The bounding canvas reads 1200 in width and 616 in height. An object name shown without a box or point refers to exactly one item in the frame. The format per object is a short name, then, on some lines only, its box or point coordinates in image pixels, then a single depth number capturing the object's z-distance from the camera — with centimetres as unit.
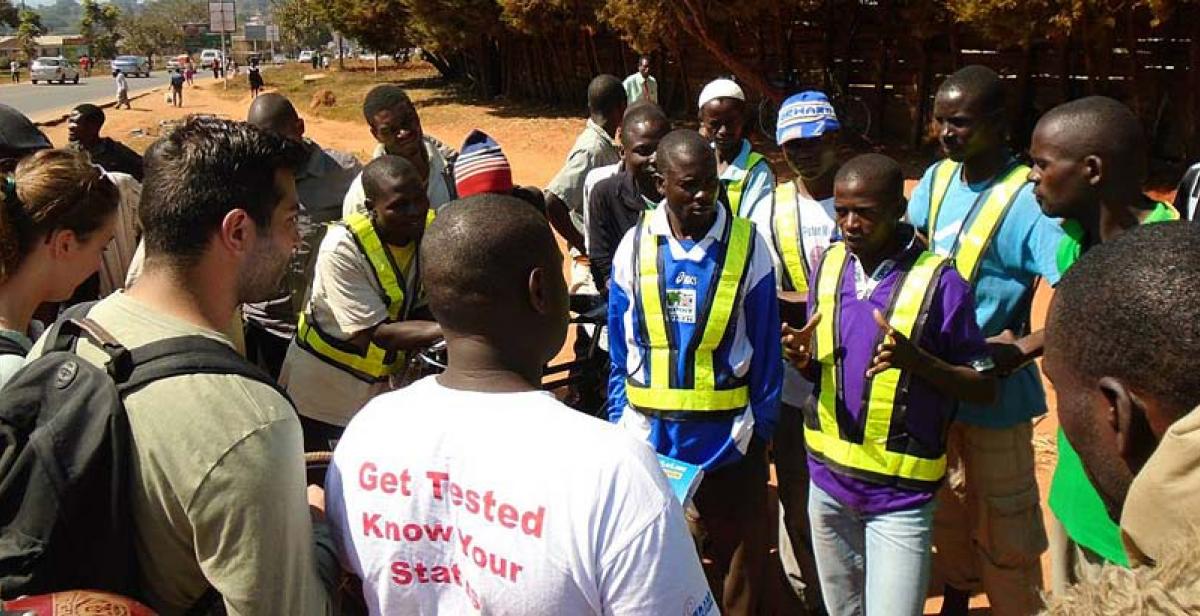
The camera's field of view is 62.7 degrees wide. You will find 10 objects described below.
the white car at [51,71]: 5812
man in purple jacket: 303
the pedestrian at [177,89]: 3919
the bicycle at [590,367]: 429
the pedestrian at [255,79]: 3819
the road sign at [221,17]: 4825
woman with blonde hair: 243
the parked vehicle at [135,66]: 6422
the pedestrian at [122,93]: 3803
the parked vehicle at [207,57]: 8306
